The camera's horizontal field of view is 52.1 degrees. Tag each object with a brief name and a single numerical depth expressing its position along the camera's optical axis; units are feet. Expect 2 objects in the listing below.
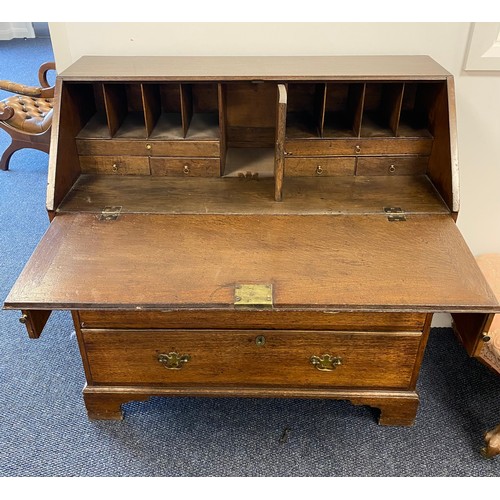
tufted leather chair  10.65
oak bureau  4.01
